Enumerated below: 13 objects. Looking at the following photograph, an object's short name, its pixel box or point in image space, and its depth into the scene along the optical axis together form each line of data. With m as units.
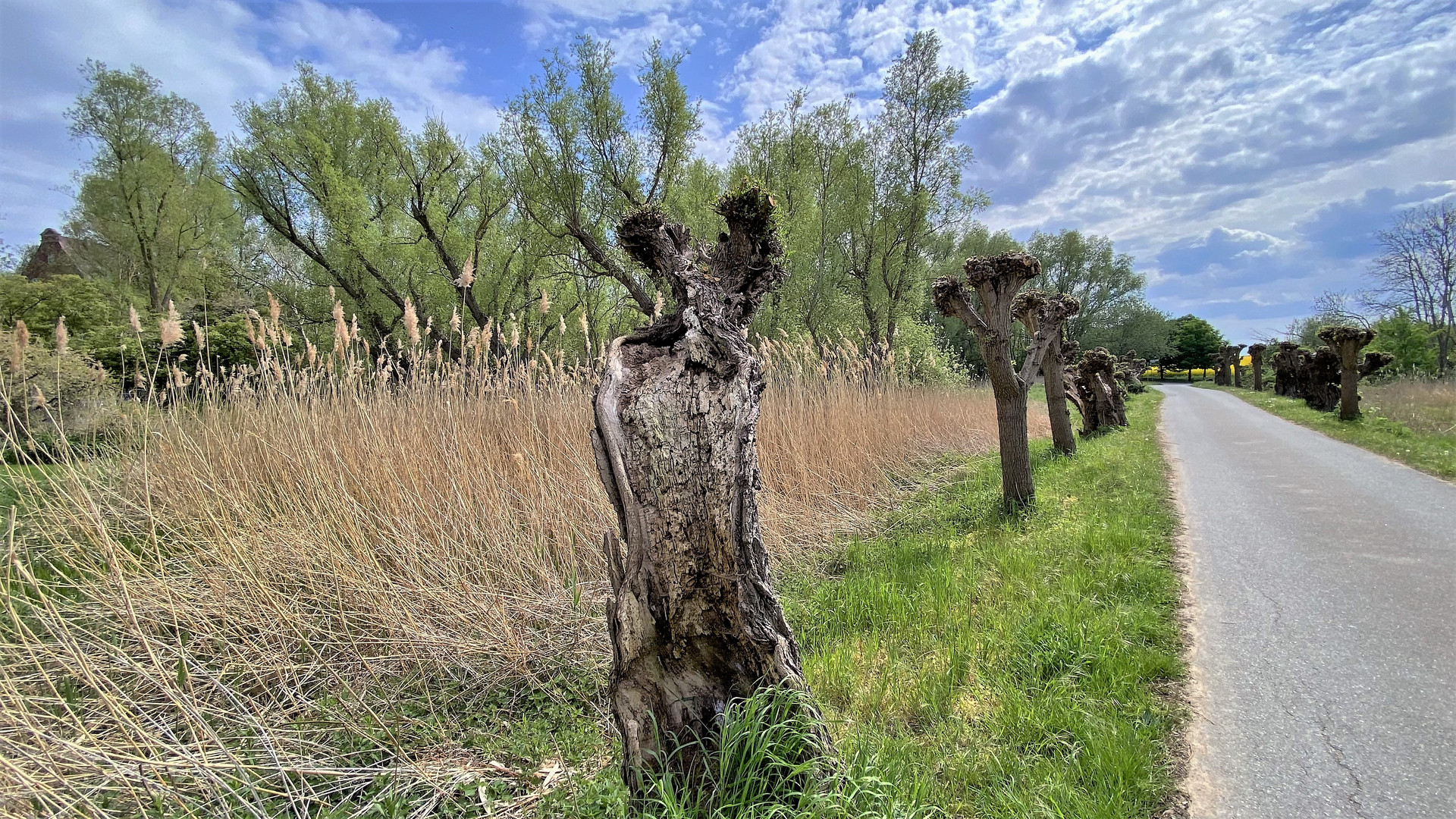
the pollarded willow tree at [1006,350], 6.09
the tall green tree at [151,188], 21.66
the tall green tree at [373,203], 17.98
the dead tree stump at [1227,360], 38.16
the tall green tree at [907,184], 18.78
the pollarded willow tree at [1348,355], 12.43
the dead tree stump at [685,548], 1.70
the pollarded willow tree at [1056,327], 8.01
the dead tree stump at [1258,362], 29.91
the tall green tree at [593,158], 14.81
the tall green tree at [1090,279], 47.48
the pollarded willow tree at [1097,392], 13.16
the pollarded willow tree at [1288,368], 20.86
